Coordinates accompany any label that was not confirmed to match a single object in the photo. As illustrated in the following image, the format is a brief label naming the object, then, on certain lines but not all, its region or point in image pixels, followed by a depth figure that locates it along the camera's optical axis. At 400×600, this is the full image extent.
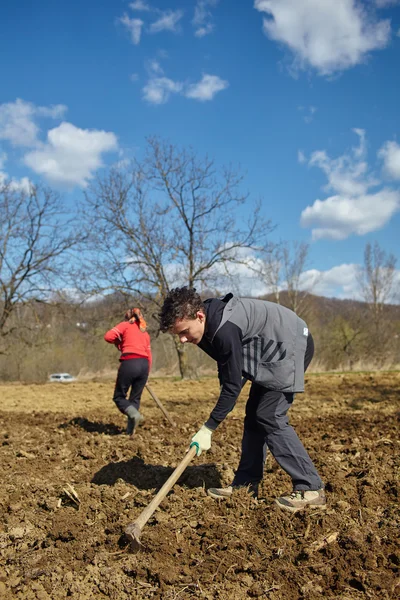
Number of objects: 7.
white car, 22.84
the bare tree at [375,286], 37.66
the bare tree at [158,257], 16.94
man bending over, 3.50
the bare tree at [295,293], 33.50
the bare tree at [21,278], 18.95
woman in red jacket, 6.73
